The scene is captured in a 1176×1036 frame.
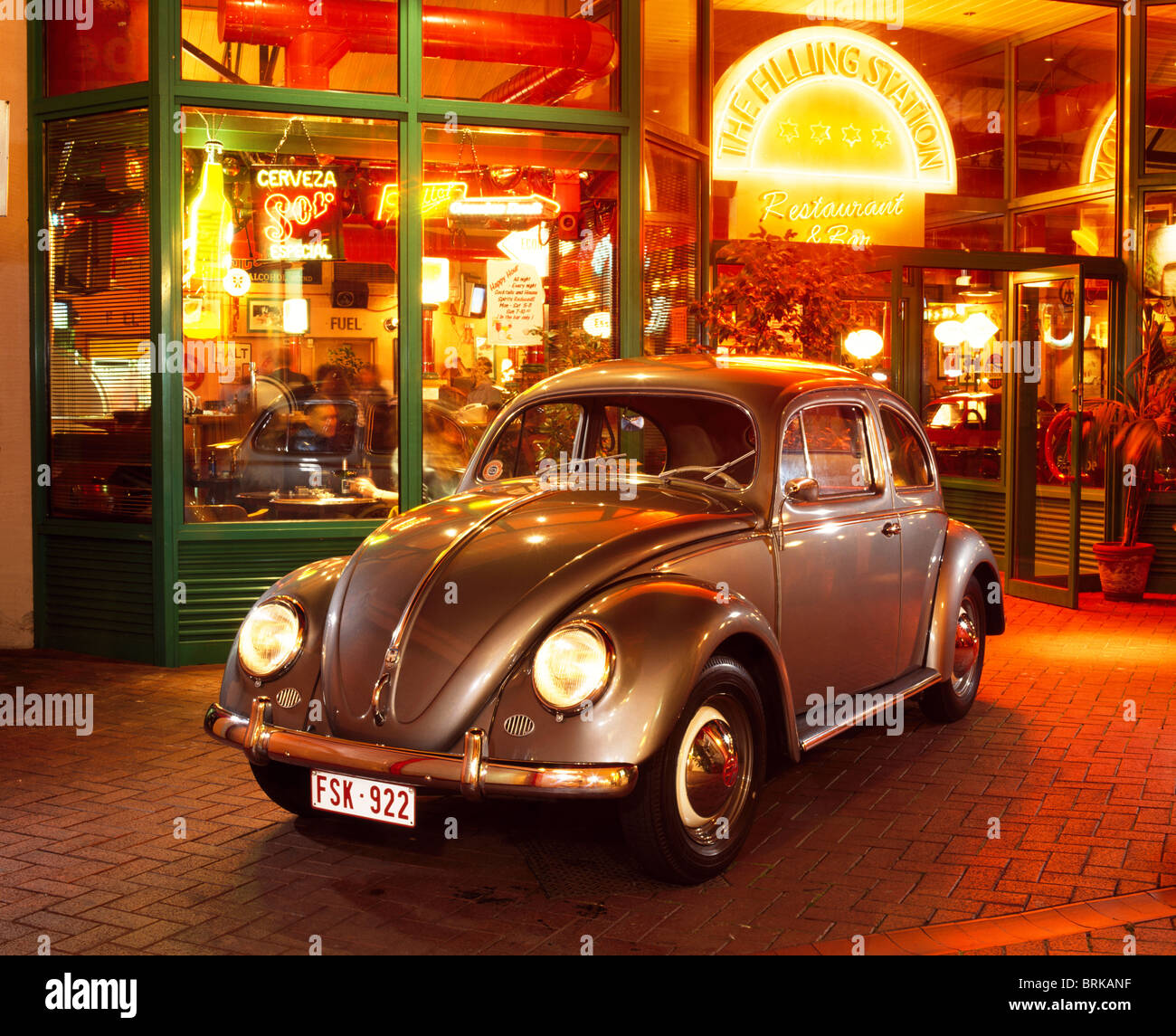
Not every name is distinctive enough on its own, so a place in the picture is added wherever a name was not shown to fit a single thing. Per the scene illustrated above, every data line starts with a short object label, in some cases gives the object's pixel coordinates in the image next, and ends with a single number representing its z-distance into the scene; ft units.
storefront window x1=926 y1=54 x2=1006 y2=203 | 37.47
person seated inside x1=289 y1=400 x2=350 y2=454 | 27.02
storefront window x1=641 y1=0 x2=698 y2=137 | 31.27
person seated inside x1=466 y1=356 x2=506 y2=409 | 28.32
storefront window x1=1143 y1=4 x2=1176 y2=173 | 36.01
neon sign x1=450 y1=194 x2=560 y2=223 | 28.19
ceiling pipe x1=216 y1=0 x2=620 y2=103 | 26.53
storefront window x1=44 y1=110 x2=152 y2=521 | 26.18
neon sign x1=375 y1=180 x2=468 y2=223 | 27.37
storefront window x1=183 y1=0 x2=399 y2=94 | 26.03
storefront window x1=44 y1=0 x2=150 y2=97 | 26.04
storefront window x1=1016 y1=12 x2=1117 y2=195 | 37.06
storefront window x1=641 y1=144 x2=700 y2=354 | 30.45
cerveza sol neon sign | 26.89
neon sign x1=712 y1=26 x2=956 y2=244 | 34.81
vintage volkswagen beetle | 13.26
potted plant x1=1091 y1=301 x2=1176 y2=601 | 33.37
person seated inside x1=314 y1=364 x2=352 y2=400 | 27.04
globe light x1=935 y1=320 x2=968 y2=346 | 38.88
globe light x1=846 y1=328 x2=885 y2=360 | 38.60
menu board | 28.43
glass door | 34.94
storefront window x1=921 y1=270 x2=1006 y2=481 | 38.37
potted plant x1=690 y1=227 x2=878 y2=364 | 27.73
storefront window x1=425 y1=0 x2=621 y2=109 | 27.91
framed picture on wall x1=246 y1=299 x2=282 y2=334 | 26.63
